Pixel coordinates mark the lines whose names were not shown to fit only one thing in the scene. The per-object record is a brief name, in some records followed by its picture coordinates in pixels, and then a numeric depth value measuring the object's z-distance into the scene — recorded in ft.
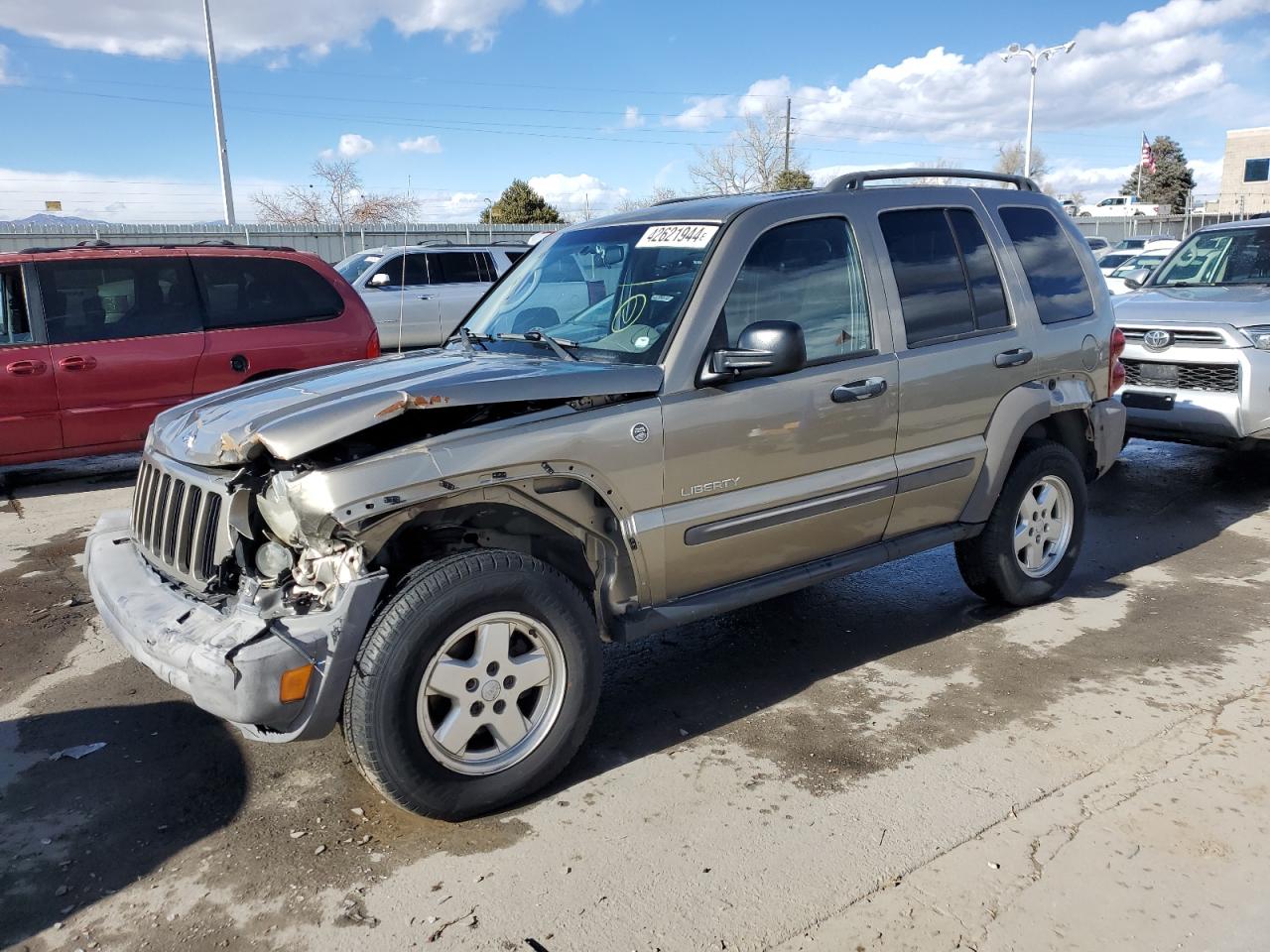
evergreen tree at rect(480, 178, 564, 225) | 131.64
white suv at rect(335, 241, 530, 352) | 47.50
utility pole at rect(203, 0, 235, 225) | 90.12
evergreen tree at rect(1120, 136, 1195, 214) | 239.09
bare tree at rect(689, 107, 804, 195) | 144.89
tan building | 198.39
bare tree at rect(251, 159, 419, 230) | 150.61
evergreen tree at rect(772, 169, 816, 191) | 126.62
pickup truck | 177.41
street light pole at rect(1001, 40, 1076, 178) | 95.31
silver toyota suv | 22.70
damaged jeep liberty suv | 9.72
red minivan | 24.02
